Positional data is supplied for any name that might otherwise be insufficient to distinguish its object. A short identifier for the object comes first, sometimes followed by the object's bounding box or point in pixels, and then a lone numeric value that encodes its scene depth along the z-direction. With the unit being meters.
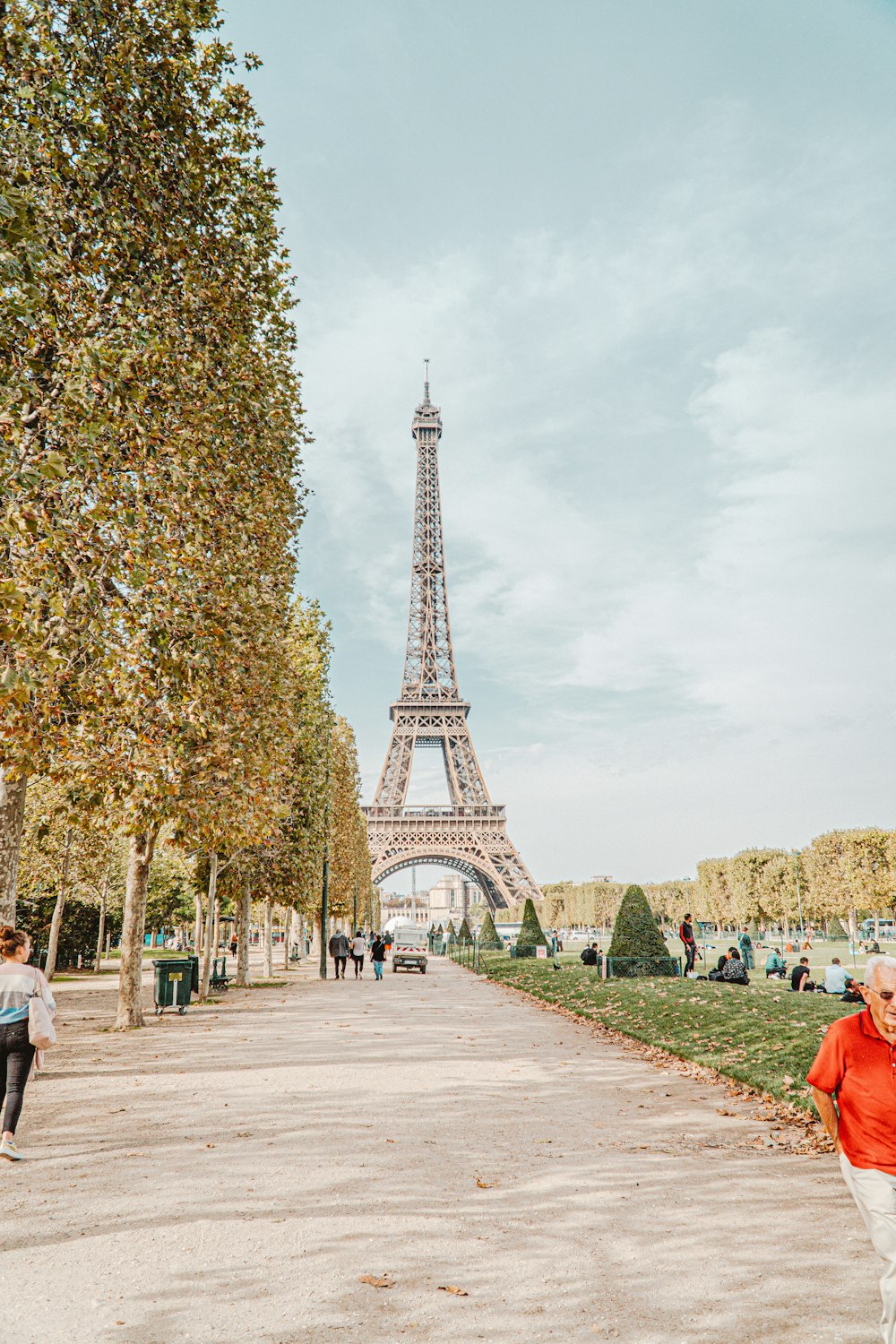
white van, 39.66
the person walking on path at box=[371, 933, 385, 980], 30.55
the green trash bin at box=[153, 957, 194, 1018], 19.14
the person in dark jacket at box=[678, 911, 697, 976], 24.55
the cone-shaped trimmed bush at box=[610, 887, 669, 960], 25.19
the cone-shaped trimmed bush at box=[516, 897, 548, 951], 40.47
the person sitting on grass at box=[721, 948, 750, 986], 20.91
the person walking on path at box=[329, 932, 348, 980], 31.67
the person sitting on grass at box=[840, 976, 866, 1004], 15.76
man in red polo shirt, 3.59
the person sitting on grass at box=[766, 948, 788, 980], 27.11
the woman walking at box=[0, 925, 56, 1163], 7.00
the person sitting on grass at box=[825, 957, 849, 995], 17.77
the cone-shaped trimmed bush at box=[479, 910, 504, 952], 51.81
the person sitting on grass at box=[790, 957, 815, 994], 20.28
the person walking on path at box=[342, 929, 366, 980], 32.05
